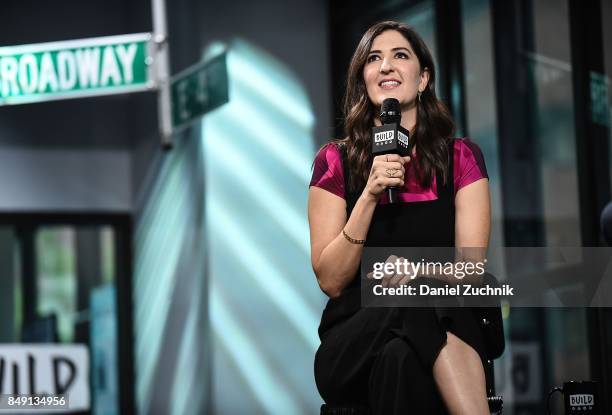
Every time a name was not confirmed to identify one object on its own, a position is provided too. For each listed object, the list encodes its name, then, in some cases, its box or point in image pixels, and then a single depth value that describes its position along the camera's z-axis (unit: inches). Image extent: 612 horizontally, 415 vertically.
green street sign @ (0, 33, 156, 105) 345.4
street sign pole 354.6
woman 178.1
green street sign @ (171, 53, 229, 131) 378.0
